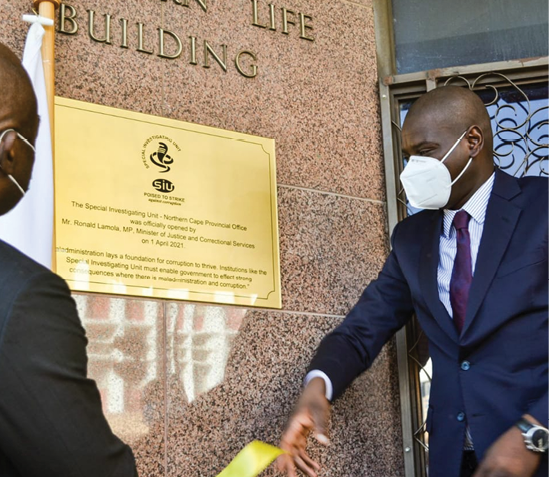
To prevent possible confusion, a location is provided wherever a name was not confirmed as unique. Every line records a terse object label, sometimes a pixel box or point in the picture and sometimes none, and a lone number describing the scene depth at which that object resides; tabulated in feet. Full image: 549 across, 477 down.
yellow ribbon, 7.07
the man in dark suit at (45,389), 5.55
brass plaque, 12.13
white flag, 11.13
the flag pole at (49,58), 11.96
